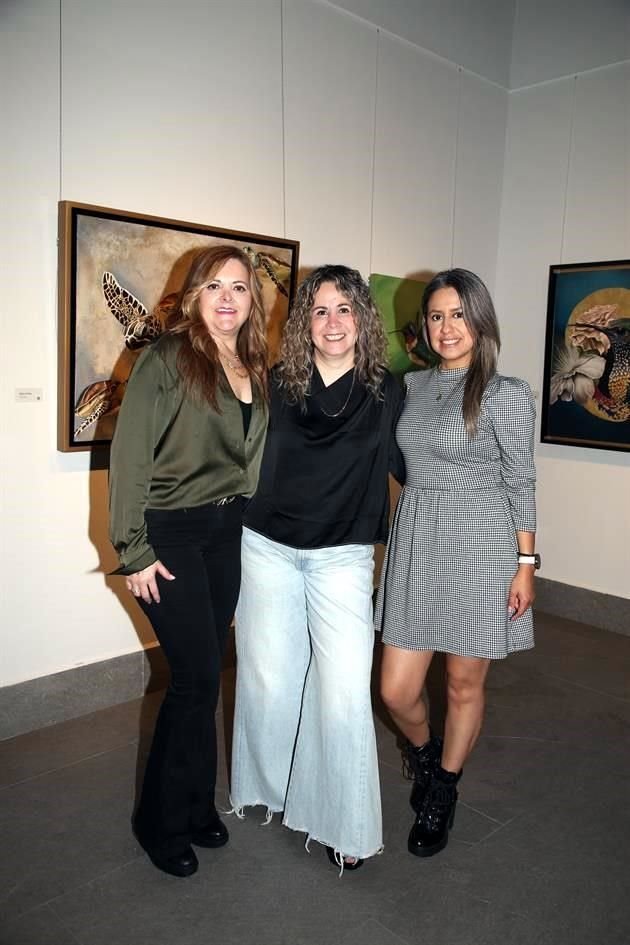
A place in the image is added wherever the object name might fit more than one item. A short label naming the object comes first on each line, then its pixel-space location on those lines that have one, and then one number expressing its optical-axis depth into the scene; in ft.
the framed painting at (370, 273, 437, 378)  15.48
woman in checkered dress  8.23
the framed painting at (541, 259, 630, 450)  15.64
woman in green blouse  7.40
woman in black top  8.05
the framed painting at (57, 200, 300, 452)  10.67
